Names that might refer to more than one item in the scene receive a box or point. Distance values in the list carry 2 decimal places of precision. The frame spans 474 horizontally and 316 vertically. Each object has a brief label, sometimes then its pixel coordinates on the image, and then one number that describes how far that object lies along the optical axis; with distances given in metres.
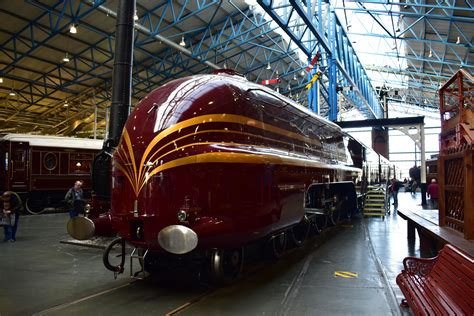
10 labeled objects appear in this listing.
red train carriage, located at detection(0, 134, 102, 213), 14.12
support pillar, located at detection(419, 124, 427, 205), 14.78
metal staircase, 13.91
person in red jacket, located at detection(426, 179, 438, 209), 13.88
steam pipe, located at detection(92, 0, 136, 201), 7.62
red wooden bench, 2.73
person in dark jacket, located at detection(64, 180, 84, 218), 10.08
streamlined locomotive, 4.46
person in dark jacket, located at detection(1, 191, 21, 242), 8.67
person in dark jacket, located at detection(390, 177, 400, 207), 18.18
